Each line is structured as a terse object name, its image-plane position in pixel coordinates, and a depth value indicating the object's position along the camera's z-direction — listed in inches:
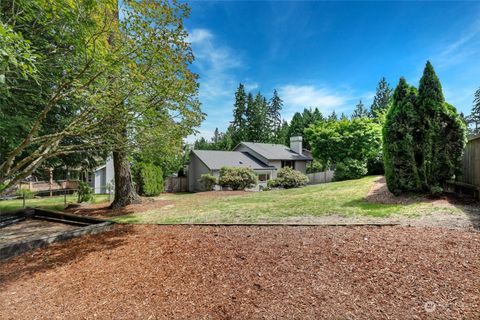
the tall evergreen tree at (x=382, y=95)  1958.7
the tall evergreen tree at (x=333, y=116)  2373.3
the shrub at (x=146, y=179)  714.8
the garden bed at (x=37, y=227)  207.5
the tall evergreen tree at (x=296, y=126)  1846.8
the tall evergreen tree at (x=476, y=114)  1729.8
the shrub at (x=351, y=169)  795.4
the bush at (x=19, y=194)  607.4
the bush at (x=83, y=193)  484.1
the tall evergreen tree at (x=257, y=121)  1843.0
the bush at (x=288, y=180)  760.3
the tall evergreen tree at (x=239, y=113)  1895.4
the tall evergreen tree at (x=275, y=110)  2170.3
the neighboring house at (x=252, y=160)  927.0
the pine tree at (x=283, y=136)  1856.7
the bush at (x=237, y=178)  740.0
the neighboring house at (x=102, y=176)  921.5
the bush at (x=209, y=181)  790.5
